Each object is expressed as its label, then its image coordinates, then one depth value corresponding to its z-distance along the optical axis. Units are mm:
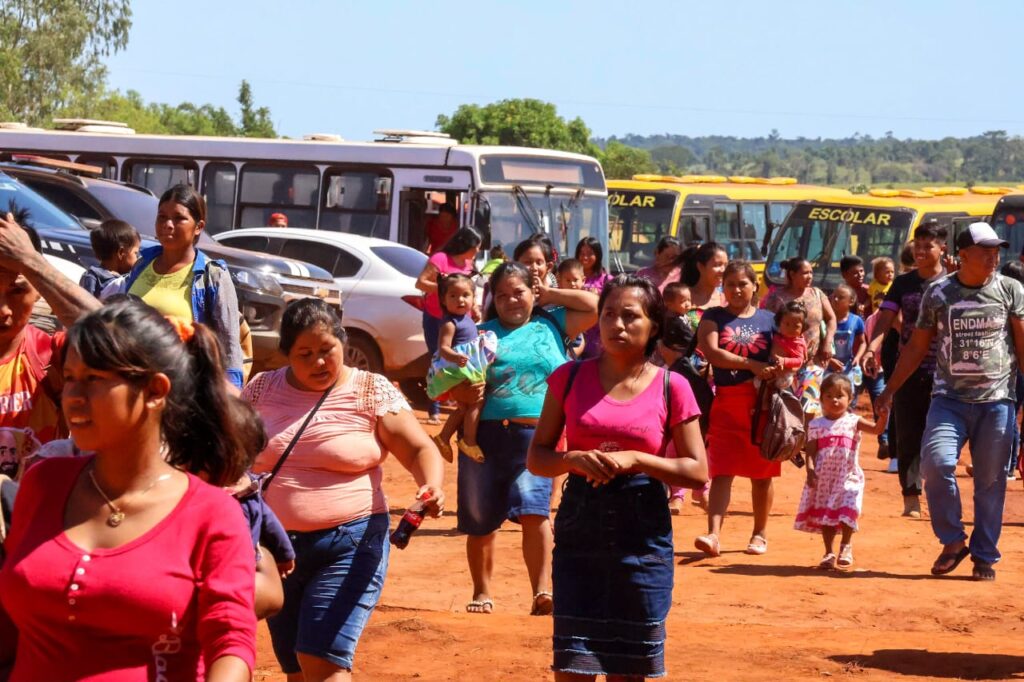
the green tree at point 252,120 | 86562
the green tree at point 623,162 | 91188
